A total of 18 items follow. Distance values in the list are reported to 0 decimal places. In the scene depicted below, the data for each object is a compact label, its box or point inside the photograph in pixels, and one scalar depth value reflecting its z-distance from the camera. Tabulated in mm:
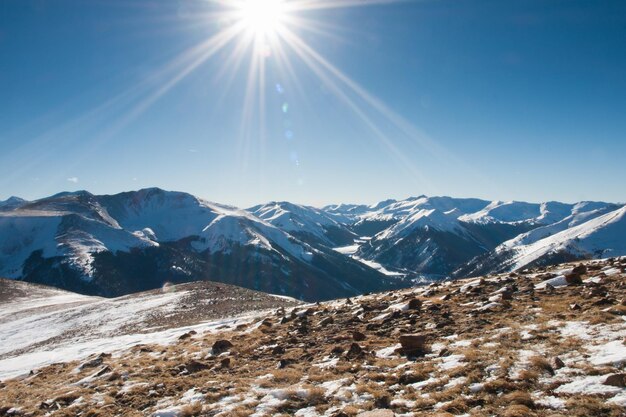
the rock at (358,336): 17406
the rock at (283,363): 15633
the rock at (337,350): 16016
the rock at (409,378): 11656
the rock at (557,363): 10390
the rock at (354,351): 15173
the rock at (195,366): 16906
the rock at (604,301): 15328
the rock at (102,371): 18659
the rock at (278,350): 17969
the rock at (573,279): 20594
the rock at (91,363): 21636
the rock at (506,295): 19594
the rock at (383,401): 10416
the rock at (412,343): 14297
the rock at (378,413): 9477
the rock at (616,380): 8766
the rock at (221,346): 20047
